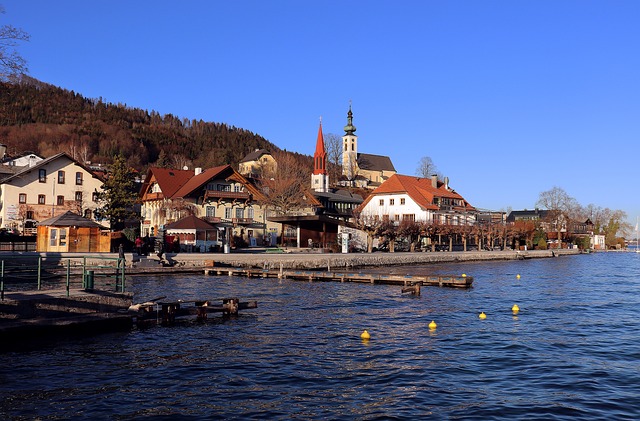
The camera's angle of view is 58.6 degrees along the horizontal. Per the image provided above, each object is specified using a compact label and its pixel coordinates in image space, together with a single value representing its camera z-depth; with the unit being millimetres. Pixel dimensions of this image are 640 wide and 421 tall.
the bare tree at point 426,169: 148250
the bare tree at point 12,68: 25138
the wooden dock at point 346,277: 37781
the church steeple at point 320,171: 114531
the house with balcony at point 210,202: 73312
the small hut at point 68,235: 47281
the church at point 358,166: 160875
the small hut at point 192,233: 55031
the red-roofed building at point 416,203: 90812
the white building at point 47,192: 68125
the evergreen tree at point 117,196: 65375
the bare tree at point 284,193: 81375
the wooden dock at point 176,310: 21453
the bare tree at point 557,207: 118688
